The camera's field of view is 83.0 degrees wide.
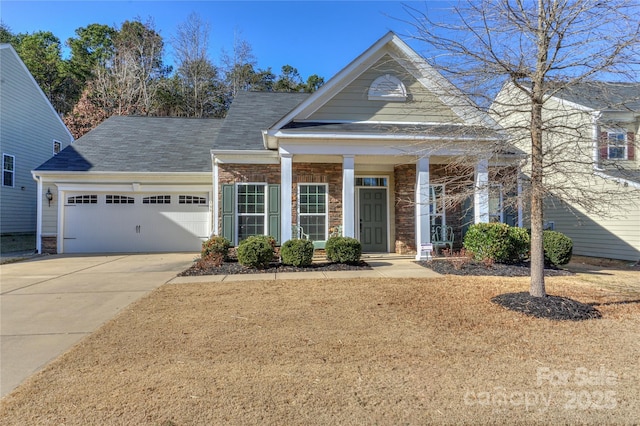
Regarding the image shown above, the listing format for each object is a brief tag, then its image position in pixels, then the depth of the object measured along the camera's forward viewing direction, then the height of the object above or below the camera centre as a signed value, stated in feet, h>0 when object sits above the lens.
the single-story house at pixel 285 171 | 31.22 +4.96
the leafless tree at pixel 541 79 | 16.10 +6.69
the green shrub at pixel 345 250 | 29.73 -2.49
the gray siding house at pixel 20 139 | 49.88 +12.51
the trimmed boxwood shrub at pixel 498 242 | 29.19 -1.94
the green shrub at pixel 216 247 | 31.17 -2.34
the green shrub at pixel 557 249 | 29.25 -2.50
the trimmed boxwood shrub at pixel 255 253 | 28.27 -2.56
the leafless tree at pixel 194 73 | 94.27 +38.76
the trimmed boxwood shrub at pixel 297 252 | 29.32 -2.62
